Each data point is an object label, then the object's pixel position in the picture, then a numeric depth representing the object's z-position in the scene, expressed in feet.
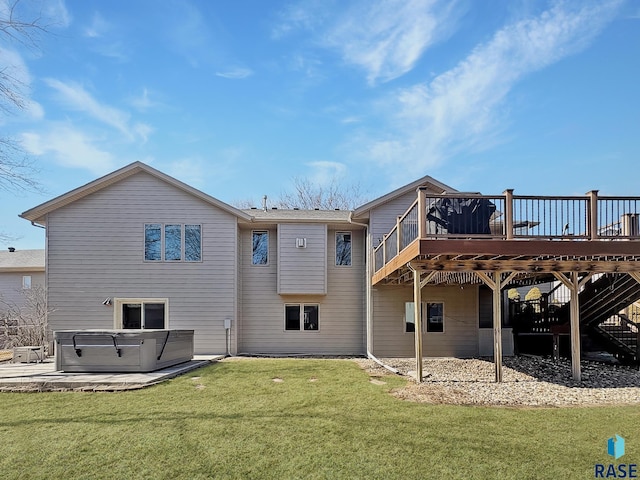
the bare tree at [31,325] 44.07
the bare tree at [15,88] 27.20
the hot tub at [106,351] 30.96
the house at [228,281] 43.45
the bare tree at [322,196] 96.12
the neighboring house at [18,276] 69.21
